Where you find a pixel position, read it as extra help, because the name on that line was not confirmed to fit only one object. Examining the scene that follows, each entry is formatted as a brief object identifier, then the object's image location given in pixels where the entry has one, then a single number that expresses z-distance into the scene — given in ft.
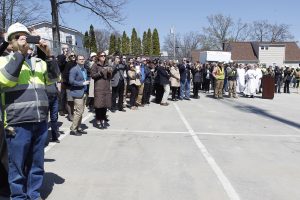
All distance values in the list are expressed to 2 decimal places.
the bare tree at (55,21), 68.51
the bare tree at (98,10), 74.84
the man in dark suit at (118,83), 32.45
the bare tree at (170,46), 225.27
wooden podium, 52.17
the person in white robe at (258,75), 55.66
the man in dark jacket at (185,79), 46.98
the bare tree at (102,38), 202.62
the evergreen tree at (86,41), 145.06
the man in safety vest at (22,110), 10.43
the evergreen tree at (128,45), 181.11
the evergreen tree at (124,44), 180.11
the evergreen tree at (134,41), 182.15
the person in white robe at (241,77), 56.43
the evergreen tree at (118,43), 177.83
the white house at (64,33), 105.18
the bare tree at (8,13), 86.85
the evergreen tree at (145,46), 182.60
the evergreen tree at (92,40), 151.52
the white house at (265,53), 171.36
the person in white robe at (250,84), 53.81
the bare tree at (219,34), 218.90
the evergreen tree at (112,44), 171.15
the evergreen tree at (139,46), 181.27
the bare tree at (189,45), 236.69
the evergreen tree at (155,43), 184.92
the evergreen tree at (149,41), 183.35
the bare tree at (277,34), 226.66
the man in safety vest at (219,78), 49.80
